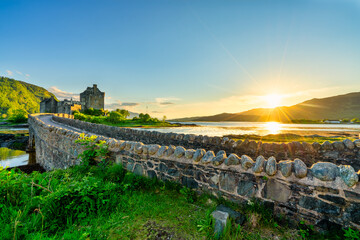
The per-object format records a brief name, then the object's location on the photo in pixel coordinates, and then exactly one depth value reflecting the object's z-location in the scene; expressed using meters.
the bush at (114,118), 57.73
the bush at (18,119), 61.19
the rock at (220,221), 2.60
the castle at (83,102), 74.74
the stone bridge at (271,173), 2.59
